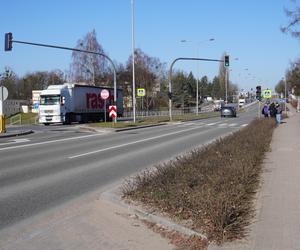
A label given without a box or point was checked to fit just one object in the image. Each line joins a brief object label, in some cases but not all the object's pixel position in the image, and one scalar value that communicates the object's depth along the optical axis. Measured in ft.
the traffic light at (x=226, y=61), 155.22
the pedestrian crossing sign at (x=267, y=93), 158.03
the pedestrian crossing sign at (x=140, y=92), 182.48
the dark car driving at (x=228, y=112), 231.09
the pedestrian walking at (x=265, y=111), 144.11
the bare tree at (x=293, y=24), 83.33
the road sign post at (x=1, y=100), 96.99
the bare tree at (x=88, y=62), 257.34
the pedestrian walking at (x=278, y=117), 124.74
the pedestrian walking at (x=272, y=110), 130.72
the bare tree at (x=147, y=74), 294.25
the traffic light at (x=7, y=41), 102.12
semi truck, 148.66
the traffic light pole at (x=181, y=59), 160.97
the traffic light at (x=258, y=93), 136.26
